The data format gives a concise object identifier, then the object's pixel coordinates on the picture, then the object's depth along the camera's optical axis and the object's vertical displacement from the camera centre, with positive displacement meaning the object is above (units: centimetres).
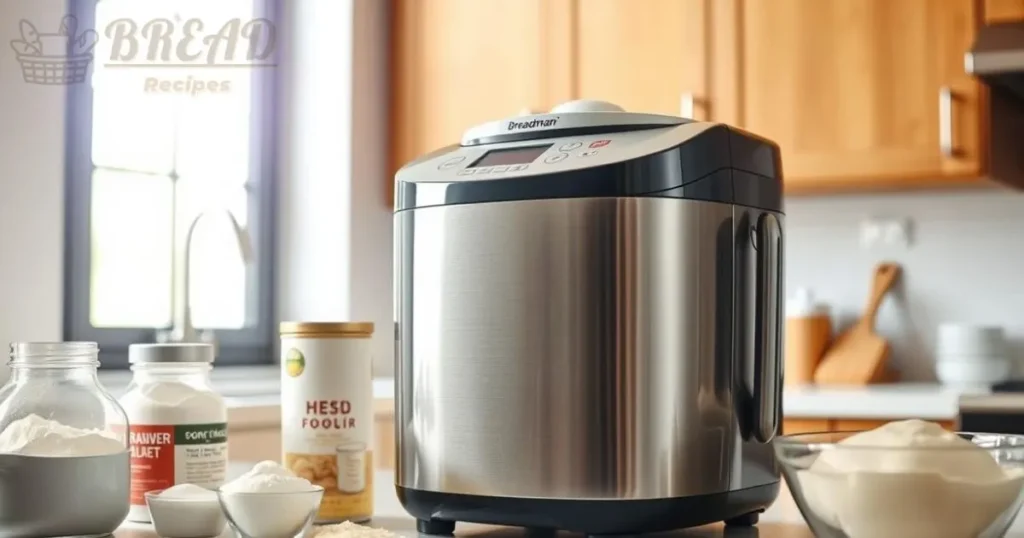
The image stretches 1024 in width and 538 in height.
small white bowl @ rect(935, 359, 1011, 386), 394 -14
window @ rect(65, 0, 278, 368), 388 +36
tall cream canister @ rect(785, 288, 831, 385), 426 -6
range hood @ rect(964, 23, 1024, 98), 352 +56
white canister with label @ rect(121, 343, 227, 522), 182 -8
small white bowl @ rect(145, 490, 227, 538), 173 -15
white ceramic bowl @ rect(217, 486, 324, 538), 167 -14
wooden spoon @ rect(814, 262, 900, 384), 417 -10
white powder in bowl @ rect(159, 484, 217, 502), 173 -13
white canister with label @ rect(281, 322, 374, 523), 181 -7
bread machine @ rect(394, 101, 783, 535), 168 +0
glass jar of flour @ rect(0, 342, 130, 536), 169 -9
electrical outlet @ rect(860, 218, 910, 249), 439 +22
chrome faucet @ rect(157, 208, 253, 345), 348 +7
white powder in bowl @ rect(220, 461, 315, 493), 168 -12
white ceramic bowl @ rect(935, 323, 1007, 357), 395 -7
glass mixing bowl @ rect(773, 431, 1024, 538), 155 -10
